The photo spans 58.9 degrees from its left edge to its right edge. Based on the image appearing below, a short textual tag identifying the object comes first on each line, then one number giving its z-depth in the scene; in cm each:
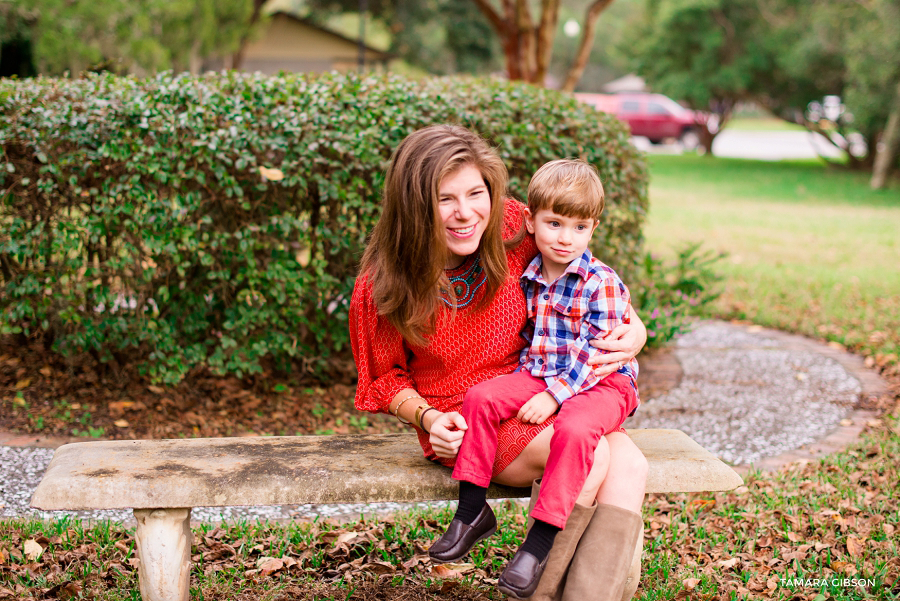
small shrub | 530
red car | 3178
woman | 231
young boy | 226
